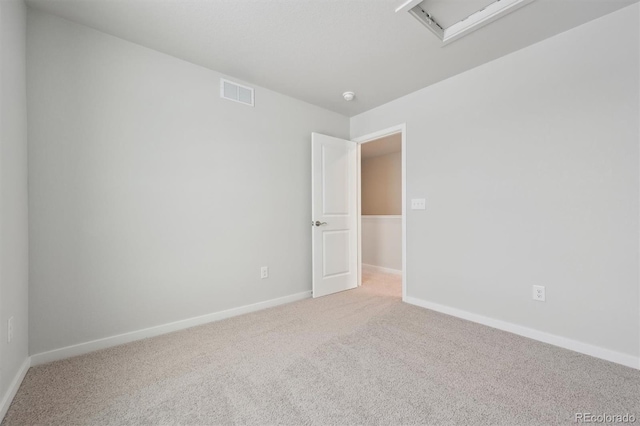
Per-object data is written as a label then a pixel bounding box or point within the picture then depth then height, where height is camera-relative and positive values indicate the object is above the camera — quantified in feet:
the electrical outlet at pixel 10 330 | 4.82 -2.10
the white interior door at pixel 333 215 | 10.81 -0.16
